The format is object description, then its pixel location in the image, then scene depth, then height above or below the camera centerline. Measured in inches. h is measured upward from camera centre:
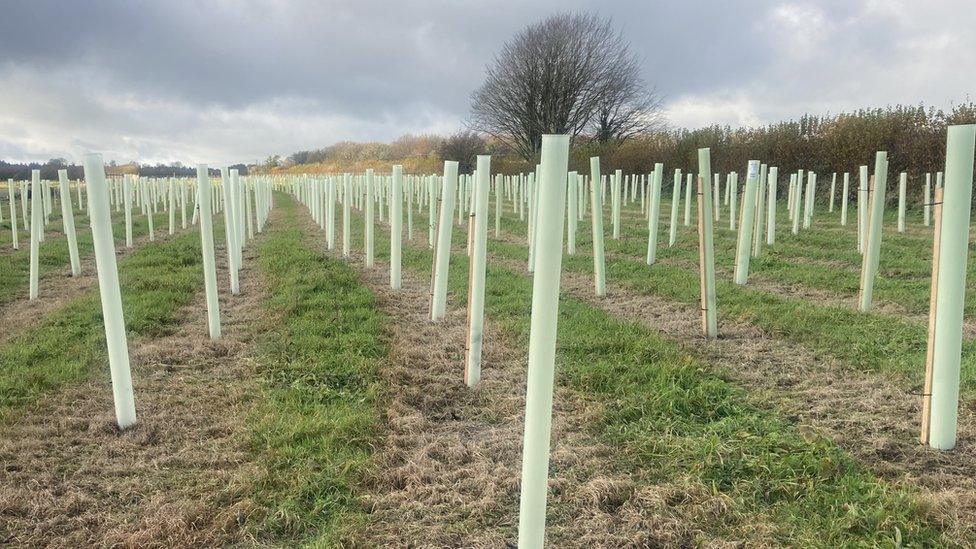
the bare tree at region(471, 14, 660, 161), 1465.3 +233.9
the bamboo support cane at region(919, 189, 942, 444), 131.2 -33.3
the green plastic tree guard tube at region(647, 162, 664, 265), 359.3 -11.5
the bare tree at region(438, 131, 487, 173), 1712.6 +119.2
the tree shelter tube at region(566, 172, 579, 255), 358.3 -12.0
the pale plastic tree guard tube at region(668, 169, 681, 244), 460.1 -14.0
